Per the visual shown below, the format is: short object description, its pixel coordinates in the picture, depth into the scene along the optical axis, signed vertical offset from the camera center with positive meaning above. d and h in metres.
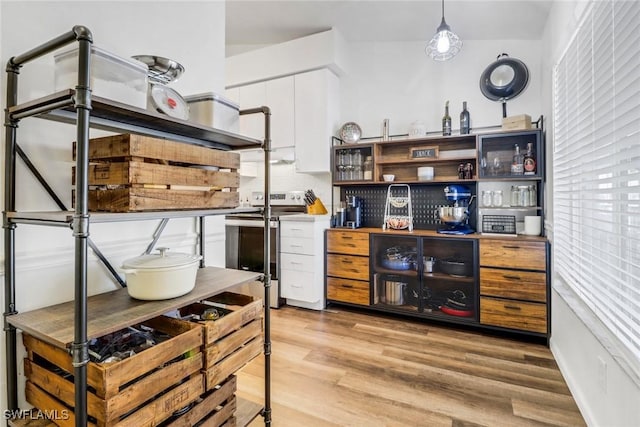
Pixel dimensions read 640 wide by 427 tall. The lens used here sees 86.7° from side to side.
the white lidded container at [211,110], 1.37 +0.43
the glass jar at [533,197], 2.90 +0.15
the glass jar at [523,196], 2.91 +0.16
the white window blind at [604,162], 1.24 +0.24
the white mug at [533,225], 2.81 -0.08
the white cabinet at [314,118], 3.53 +1.03
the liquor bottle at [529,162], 2.78 +0.44
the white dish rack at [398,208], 3.28 +0.07
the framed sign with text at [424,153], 3.14 +0.59
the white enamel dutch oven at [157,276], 1.16 -0.21
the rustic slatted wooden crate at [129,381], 0.94 -0.51
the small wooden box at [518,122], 2.80 +0.78
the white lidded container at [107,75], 0.94 +0.41
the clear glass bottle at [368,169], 3.41 +0.47
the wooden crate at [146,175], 1.03 +0.13
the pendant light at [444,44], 2.40 +1.26
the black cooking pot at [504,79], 3.01 +1.23
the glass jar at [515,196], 2.95 +0.17
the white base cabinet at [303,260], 3.30 -0.44
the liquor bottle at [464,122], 3.09 +0.85
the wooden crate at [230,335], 1.26 -0.48
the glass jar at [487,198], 3.07 +0.15
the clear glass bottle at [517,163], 2.82 +0.44
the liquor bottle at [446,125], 3.14 +0.84
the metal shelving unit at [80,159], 0.85 +0.17
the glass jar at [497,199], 3.05 +0.14
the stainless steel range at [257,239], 3.44 -0.25
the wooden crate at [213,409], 1.20 -0.74
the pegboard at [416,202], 3.34 +0.13
